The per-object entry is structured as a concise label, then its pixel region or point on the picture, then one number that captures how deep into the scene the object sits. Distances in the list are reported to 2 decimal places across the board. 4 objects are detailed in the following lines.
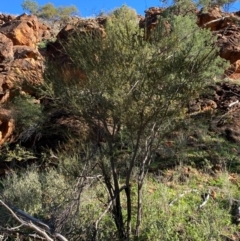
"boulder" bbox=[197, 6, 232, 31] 16.84
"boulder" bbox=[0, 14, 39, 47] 16.30
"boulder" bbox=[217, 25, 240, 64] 15.34
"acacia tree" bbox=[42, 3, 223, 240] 6.07
